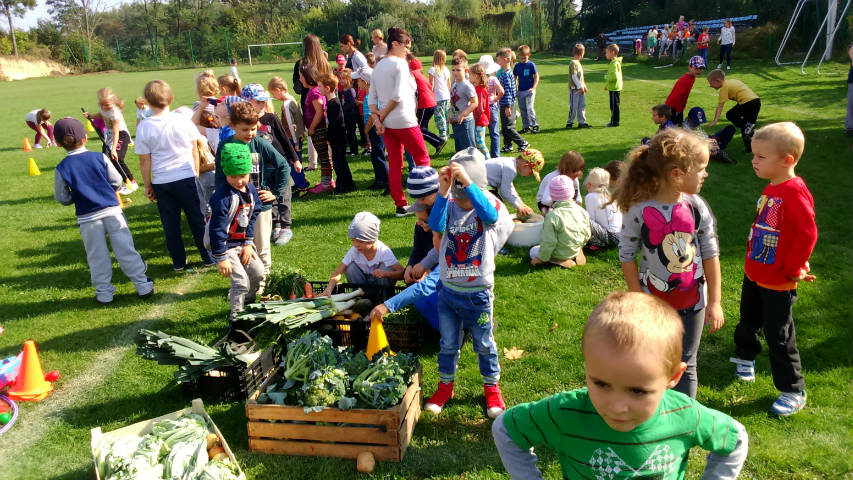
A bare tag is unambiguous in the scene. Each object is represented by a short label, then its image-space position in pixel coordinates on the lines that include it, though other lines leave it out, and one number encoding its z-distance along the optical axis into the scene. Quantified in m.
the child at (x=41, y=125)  17.27
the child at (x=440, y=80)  12.00
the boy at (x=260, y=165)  5.78
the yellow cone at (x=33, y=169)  13.98
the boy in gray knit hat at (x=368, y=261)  5.07
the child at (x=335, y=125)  10.02
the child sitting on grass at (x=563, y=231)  6.60
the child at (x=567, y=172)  6.82
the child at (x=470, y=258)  3.74
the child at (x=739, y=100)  10.91
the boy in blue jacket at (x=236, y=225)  5.01
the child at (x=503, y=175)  6.89
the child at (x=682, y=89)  10.95
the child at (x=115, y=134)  10.55
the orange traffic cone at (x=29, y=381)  4.80
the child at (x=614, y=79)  14.43
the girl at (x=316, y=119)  9.85
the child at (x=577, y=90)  14.69
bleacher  33.41
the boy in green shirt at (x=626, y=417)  1.71
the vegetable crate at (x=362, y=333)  4.78
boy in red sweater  3.69
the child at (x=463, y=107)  10.65
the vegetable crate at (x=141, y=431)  3.63
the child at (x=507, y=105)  12.92
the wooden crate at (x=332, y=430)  3.74
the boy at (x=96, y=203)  6.07
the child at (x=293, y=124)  10.35
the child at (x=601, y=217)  7.17
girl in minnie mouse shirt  3.27
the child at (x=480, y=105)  11.22
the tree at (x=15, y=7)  64.06
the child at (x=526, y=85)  14.23
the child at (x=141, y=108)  13.95
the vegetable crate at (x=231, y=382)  4.49
